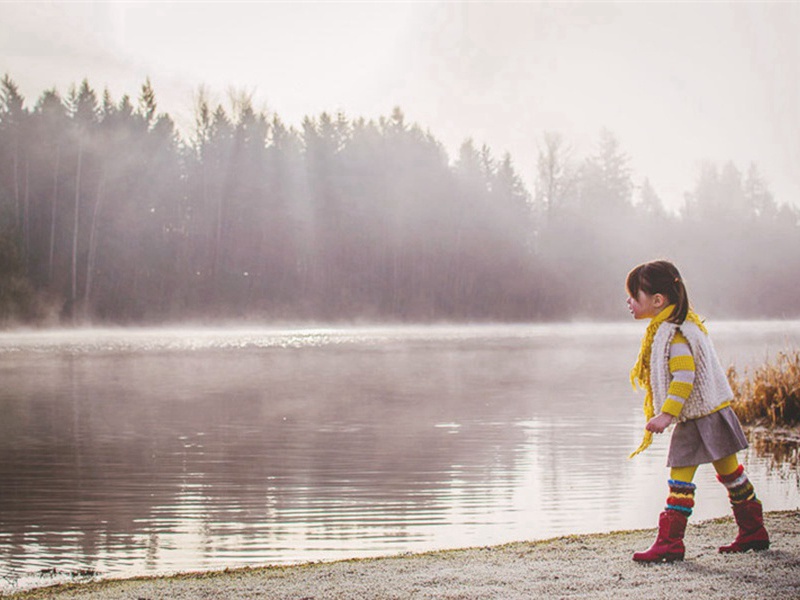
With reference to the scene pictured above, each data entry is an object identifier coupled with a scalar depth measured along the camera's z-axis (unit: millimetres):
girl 5336
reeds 13469
